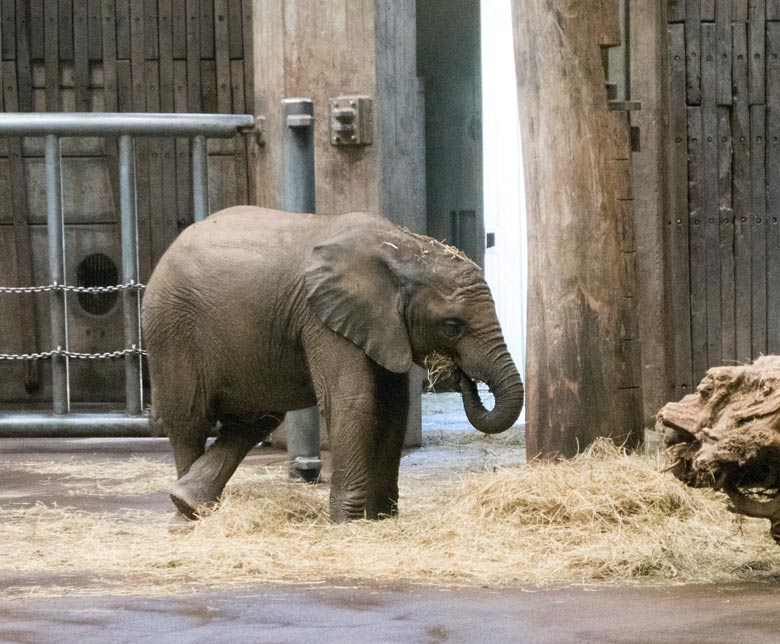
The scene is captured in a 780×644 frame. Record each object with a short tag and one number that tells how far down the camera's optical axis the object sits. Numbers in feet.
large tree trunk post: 49.37
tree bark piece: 34.45
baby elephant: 45.03
